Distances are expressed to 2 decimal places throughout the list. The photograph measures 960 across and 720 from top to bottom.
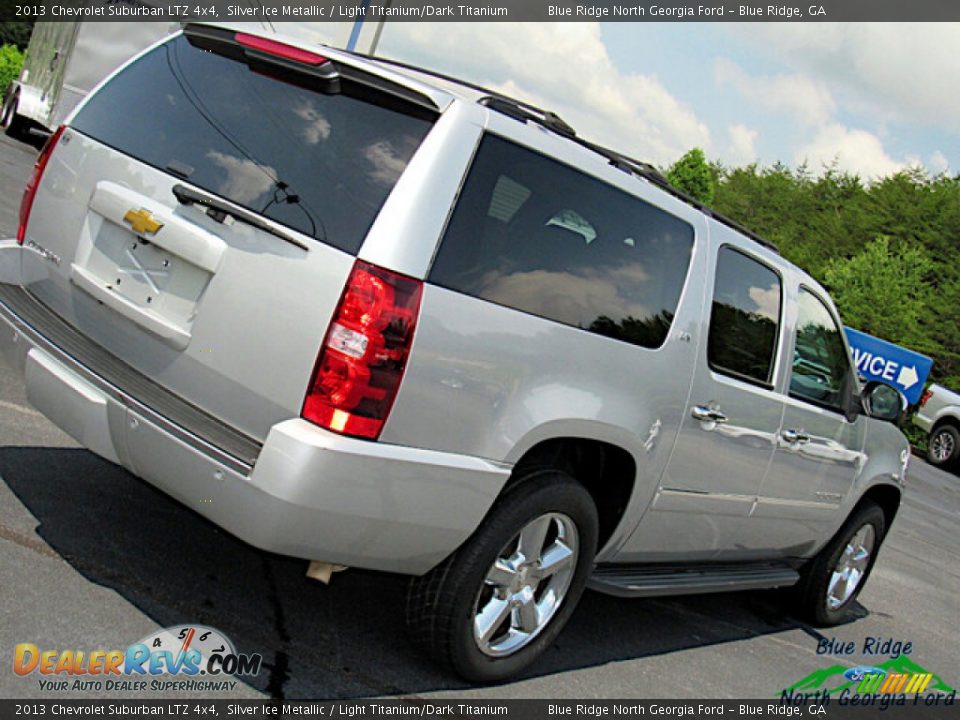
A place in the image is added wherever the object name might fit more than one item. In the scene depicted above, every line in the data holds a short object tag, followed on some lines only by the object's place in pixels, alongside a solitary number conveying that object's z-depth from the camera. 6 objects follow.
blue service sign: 20.12
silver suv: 3.22
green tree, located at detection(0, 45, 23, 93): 37.24
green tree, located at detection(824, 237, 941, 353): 31.53
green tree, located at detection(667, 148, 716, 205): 42.22
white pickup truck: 20.78
